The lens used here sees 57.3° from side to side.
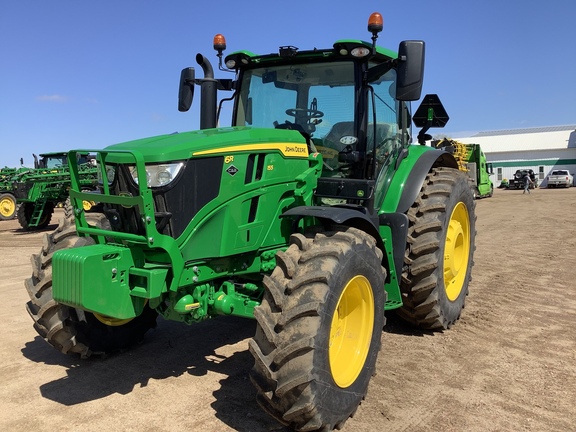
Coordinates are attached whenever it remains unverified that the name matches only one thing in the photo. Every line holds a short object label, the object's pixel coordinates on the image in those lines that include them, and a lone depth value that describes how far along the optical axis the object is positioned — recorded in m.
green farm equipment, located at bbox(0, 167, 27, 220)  20.19
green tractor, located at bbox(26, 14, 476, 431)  3.19
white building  51.62
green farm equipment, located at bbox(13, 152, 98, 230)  16.67
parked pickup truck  41.53
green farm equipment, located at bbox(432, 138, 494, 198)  25.47
